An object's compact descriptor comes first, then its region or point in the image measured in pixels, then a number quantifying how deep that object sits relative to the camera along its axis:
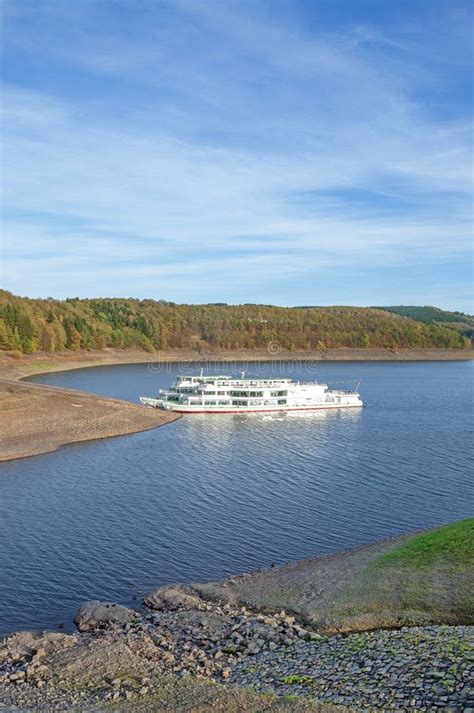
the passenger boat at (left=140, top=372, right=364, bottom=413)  84.19
